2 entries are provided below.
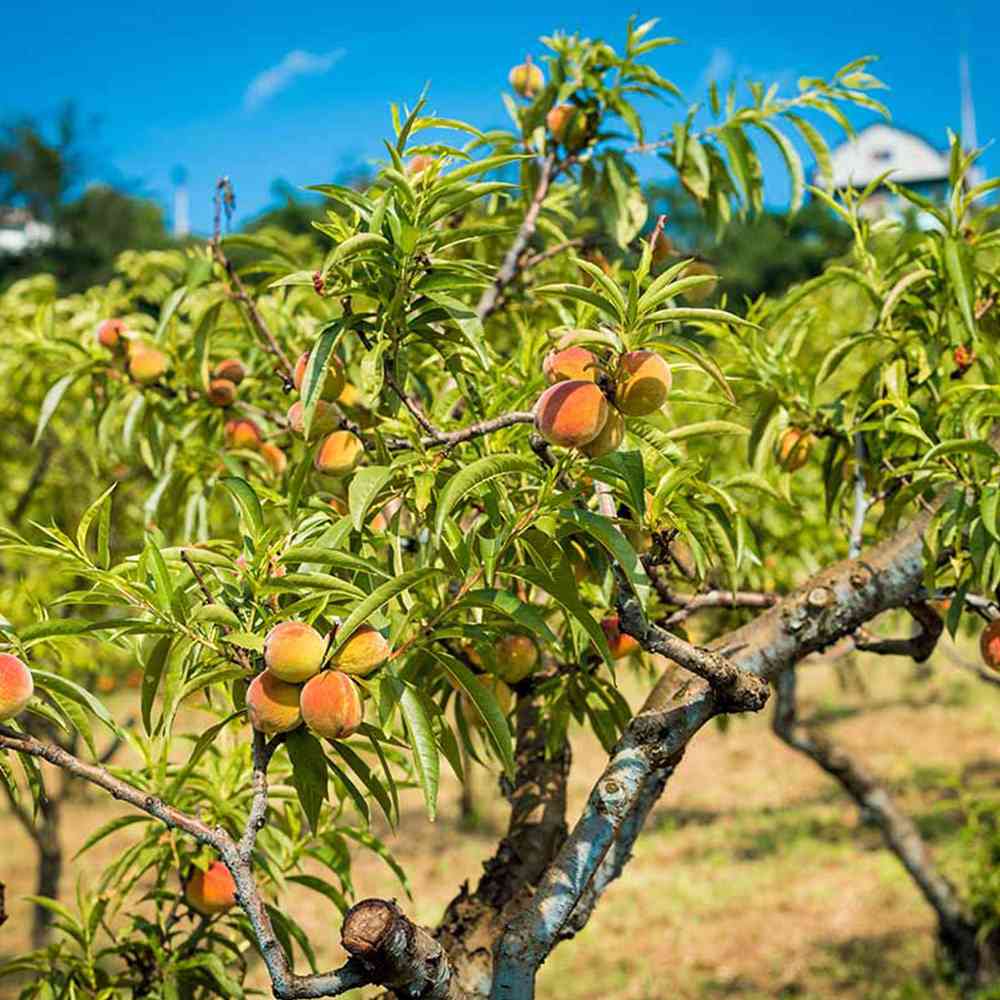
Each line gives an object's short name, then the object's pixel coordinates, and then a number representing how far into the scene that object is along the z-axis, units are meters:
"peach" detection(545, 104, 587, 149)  2.05
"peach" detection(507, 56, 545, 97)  2.15
